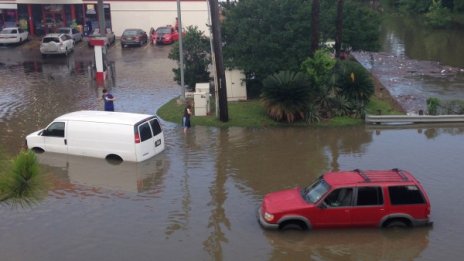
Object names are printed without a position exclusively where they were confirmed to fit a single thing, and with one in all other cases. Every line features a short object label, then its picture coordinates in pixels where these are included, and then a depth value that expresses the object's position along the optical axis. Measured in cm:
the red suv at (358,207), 1187
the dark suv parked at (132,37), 4216
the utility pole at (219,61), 1955
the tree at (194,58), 2517
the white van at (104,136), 1658
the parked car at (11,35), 4209
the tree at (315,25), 2239
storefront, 4716
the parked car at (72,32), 4319
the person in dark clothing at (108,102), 2133
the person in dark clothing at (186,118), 2003
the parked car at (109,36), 4298
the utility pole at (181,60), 2319
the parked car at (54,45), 3791
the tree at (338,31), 2516
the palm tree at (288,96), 2061
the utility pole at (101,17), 3556
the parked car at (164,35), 4350
